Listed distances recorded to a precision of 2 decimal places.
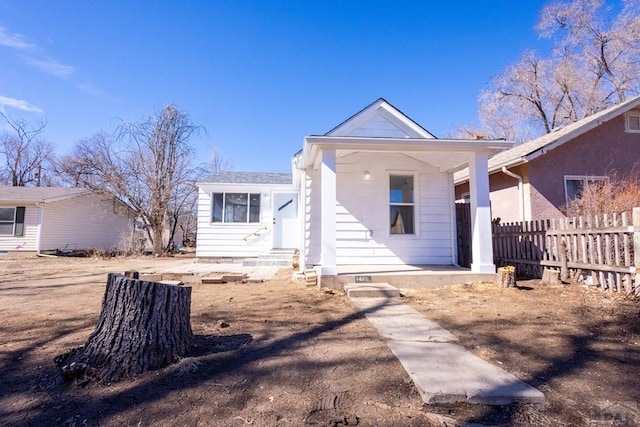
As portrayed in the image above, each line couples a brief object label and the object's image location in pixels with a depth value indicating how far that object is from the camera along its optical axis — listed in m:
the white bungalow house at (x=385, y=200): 7.57
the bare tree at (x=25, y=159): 28.44
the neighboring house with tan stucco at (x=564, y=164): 9.39
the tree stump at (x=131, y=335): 2.31
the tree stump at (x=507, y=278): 5.71
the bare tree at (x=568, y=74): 18.42
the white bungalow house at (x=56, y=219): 16.03
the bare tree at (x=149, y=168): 16.81
